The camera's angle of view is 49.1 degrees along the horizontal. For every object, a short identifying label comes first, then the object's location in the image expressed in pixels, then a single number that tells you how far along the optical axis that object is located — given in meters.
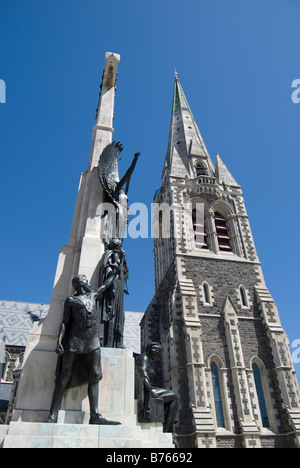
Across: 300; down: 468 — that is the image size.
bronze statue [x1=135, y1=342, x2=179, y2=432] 4.84
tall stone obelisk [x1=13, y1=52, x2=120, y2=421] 4.55
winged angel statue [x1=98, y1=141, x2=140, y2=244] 6.31
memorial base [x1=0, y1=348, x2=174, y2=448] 3.55
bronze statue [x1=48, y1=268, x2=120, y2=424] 4.13
